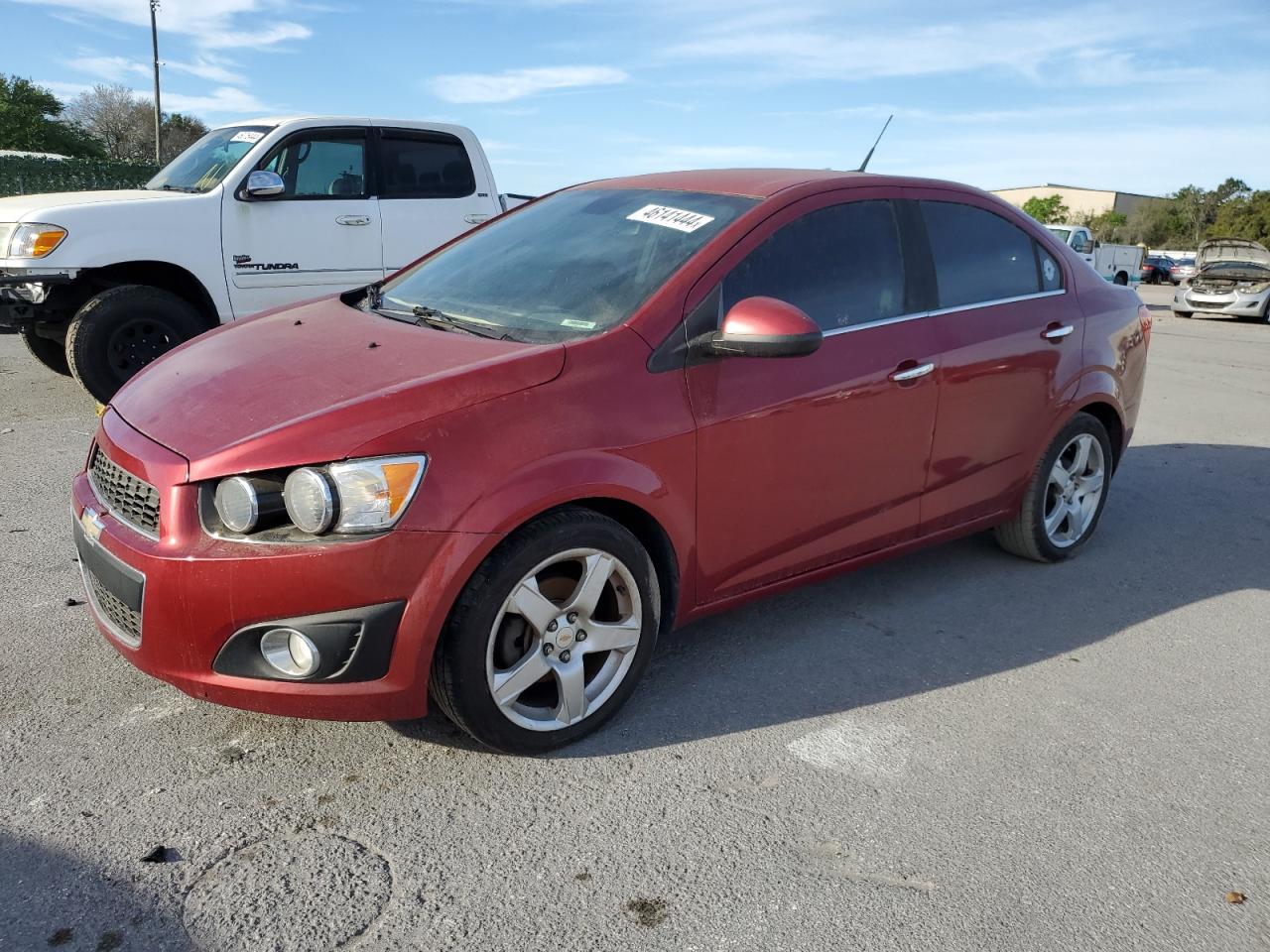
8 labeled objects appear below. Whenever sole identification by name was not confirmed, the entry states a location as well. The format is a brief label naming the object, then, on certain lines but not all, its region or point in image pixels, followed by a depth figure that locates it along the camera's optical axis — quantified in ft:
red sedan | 8.33
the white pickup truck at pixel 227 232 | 21.29
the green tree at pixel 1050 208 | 305.12
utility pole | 142.82
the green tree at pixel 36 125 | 167.02
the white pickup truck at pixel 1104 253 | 77.97
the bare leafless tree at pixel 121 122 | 202.28
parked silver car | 68.64
